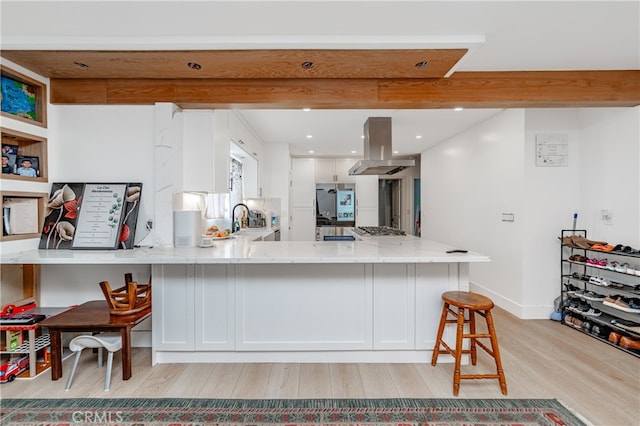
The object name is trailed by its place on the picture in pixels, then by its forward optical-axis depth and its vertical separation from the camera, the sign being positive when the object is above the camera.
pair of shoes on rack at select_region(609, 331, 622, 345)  2.80 -1.16
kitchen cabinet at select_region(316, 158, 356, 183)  6.82 +0.88
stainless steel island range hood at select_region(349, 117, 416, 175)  3.93 +0.86
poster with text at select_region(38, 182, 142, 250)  2.63 -0.05
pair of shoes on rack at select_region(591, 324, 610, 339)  2.95 -1.17
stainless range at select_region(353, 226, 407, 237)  3.92 -0.31
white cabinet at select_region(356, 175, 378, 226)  6.80 +0.28
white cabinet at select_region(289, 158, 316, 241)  6.68 +0.23
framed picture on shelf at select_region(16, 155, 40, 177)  2.53 +0.37
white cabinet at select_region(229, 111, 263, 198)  3.98 +0.81
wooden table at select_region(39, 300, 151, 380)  2.14 -0.79
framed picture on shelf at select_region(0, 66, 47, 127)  2.40 +0.92
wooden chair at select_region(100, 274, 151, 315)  2.25 -0.67
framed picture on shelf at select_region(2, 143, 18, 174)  2.41 +0.41
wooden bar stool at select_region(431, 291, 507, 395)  2.06 -0.81
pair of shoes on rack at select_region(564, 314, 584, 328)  3.18 -1.16
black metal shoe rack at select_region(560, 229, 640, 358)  2.80 -0.85
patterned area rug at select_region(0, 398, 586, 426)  1.83 -1.23
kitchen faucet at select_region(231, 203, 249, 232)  4.46 -0.20
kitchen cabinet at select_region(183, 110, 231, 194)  2.88 +0.56
